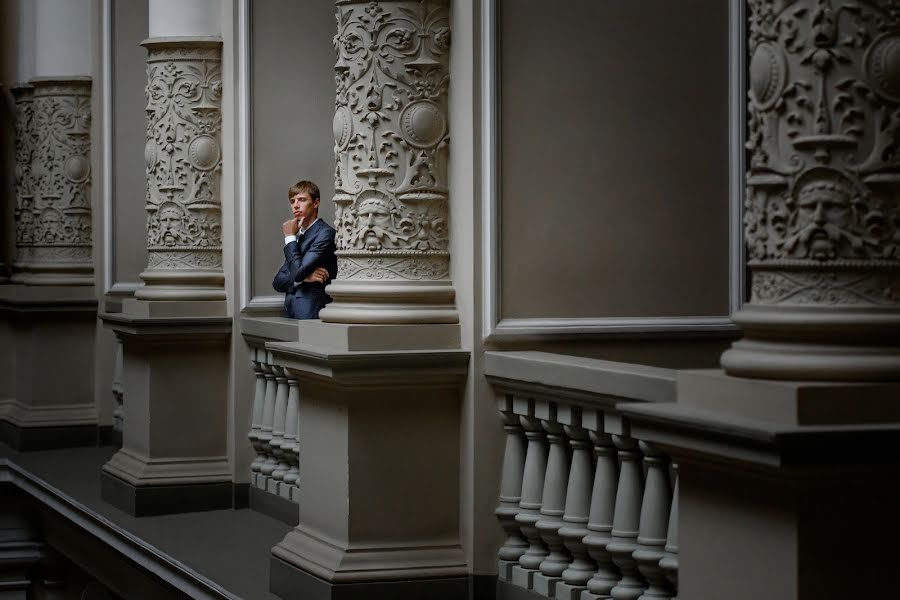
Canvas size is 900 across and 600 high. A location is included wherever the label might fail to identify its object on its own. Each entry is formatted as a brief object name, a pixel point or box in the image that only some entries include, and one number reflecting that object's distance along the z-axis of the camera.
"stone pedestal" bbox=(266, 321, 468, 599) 6.50
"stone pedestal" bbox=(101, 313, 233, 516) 9.45
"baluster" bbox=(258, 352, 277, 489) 9.15
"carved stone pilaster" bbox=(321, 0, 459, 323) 6.67
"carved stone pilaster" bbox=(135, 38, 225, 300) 9.66
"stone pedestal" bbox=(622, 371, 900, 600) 3.84
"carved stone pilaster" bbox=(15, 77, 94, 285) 13.00
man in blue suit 8.83
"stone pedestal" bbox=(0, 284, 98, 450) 12.72
